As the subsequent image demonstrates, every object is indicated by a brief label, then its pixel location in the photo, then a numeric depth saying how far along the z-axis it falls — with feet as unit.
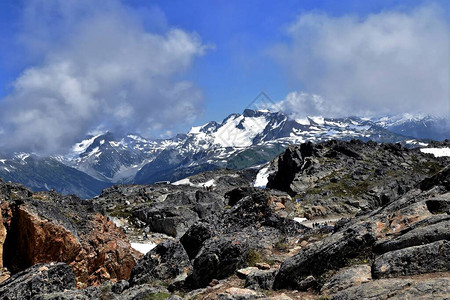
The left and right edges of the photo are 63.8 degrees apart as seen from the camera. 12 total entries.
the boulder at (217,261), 53.72
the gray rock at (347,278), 36.40
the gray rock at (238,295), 42.04
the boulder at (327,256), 42.39
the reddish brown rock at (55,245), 83.66
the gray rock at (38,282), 55.21
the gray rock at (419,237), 36.68
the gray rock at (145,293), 52.47
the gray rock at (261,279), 46.23
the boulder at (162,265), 63.16
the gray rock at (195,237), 67.75
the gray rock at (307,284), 41.29
